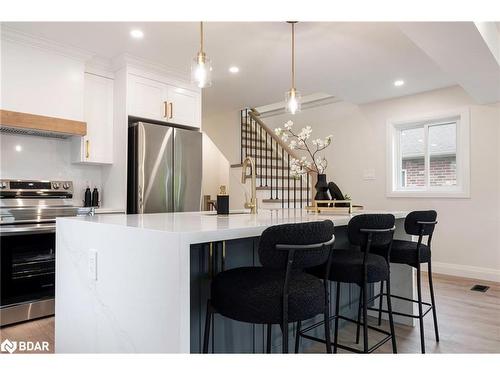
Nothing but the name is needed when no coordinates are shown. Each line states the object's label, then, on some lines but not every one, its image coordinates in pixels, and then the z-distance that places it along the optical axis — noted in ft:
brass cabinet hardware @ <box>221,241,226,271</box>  5.73
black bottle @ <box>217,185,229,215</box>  6.99
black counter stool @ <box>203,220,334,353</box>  3.97
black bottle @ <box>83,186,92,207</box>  12.01
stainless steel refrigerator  11.64
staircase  17.66
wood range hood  9.52
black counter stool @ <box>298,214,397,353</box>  5.89
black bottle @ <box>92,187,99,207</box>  12.09
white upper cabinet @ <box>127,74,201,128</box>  11.93
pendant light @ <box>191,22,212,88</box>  7.37
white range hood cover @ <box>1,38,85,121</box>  9.73
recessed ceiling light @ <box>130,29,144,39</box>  9.65
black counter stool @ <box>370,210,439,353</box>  7.39
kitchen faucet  7.43
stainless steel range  8.71
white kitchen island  3.71
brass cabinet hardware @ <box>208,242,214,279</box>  5.52
